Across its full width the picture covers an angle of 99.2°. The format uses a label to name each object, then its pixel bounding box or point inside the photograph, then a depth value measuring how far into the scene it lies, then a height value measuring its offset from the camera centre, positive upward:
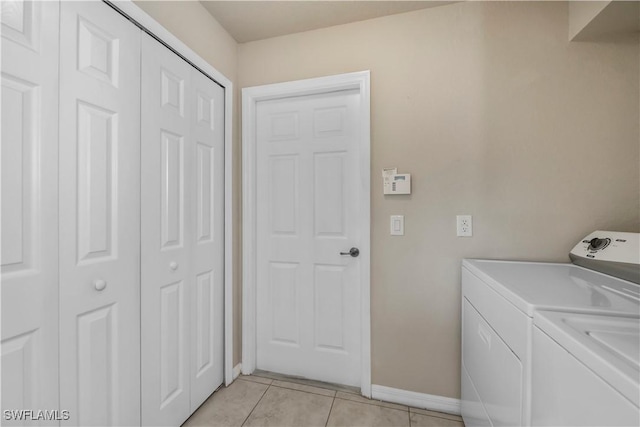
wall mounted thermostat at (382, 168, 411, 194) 1.73 +0.21
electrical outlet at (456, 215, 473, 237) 1.66 -0.07
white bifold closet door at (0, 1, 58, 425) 0.86 +0.03
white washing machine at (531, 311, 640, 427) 0.52 -0.35
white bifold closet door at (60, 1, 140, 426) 1.02 -0.01
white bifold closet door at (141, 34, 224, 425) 1.35 -0.13
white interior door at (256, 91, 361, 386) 1.94 -0.17
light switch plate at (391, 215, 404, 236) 1.76 -0.07
